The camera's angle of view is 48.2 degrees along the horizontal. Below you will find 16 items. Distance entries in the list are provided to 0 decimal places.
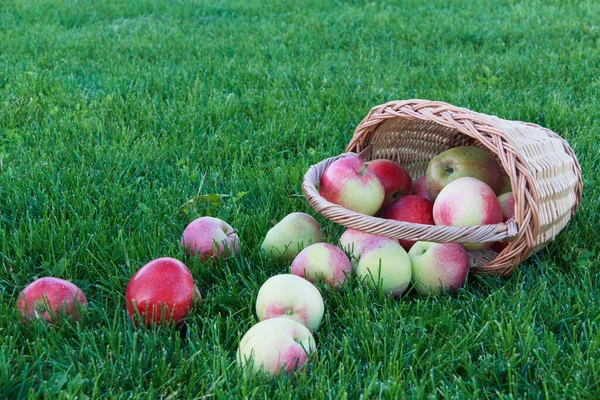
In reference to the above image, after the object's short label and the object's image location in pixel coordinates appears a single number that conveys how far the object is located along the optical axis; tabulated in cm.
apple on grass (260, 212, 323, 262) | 208
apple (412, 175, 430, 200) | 247
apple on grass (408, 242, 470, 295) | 193
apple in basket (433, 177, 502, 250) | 200
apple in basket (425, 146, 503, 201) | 225
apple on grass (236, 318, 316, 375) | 150
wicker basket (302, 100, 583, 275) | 187
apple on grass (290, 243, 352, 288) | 189
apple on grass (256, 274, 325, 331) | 168
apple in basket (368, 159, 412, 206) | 232
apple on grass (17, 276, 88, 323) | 169
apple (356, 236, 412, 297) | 188
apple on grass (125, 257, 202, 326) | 169
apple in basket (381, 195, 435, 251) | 217
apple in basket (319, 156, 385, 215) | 214
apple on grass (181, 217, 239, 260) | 204
